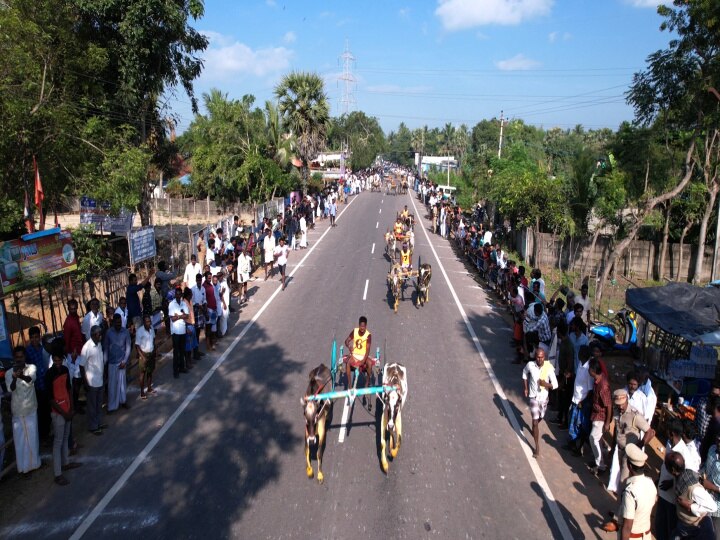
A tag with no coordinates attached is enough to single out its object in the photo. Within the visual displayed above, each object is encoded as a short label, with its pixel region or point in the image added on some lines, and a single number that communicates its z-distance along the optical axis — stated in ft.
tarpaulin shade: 32.35
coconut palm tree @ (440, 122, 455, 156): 428.23
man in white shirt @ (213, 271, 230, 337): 42.01
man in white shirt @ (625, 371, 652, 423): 23.65
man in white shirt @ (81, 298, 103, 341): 31.78
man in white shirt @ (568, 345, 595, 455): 26.43
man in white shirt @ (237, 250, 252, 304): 52.60
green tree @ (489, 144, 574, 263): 79.51
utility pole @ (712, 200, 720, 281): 67.21
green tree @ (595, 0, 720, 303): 57.57
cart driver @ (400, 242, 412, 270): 54.03
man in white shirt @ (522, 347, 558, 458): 26.78
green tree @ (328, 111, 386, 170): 300.20
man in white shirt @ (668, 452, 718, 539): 17.53
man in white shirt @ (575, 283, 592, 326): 40.26
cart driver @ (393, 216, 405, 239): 75.44
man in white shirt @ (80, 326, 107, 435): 27.71
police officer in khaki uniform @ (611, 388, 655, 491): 22.05
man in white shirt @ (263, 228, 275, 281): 61.67
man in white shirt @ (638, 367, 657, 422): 24.08
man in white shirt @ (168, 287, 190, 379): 34.53
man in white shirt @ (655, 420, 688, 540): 18.86
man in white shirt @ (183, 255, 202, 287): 44.98
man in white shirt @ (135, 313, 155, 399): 31.50
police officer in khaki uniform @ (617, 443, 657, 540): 17.57
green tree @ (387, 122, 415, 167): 487.08
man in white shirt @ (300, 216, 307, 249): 84.68
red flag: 46.93
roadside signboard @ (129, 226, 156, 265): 51.83
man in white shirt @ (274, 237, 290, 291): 58.85
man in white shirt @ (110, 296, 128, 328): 32.45
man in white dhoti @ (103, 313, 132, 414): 29.76
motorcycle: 40.88
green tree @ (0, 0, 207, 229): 46.98
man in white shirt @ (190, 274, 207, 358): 38.86
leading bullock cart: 23.47
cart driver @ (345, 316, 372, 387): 30.14
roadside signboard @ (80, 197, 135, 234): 63.82
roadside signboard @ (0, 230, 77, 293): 39.63
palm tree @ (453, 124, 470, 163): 378.53
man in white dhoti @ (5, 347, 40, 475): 23.56
